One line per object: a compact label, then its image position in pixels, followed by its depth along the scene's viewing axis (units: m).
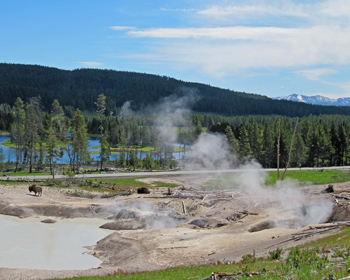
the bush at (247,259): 19.65
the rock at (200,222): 33.69
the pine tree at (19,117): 83.81
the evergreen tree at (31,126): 77.69
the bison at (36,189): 45.72
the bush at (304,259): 16.02
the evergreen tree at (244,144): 92.54
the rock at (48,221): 37.12
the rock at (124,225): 35.16
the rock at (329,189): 40.20
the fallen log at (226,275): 14.69
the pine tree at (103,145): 80.00
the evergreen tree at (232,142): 84.38
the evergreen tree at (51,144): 69.19
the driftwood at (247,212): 35.56
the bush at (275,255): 19.61
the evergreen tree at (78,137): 75.06
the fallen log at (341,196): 33.87
